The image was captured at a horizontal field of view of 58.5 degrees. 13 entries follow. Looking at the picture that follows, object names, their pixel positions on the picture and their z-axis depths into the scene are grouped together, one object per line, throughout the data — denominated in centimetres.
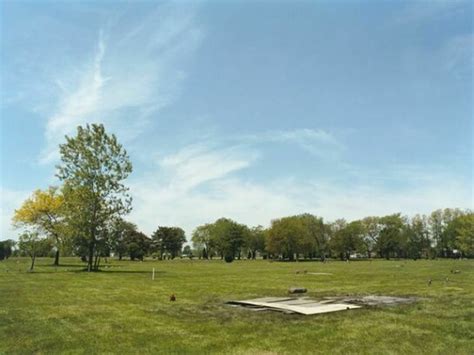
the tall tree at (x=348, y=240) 12581
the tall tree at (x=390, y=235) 12656
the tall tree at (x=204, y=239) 14462
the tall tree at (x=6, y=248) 10439
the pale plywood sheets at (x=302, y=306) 1349
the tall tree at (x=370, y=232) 13112
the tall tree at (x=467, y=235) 9106
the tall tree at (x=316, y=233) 12335
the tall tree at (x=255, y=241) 14262
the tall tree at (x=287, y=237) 11362
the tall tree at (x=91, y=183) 4253
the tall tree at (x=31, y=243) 4409
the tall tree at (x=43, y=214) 5391
